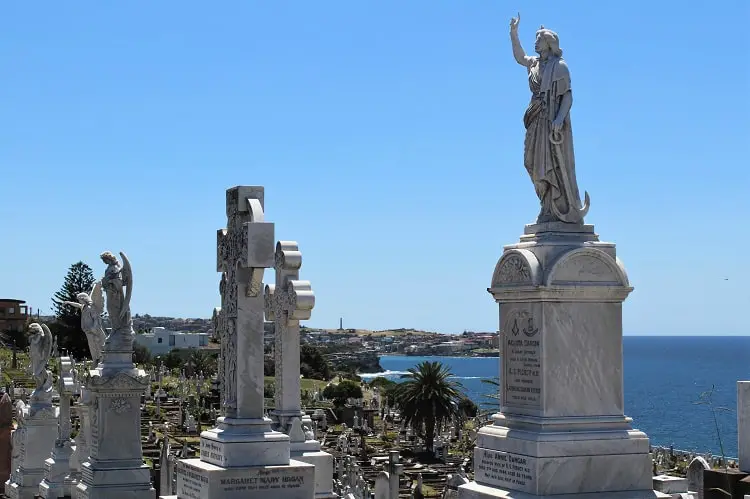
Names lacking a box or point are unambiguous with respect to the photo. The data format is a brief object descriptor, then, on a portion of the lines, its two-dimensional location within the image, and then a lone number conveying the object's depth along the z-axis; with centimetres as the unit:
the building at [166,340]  10100
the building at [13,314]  9625
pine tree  7312
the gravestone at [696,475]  1261
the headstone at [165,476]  1872
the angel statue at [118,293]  1526
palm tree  4284
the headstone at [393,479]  2028
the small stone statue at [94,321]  1734
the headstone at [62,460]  1778
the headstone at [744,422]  1100
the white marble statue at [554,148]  1023
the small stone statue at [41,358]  2000
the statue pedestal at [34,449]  1953
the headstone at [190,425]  3953
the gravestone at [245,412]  1101
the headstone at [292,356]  1320
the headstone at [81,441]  1702
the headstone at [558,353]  966
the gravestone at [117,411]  1495
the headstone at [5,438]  2216
